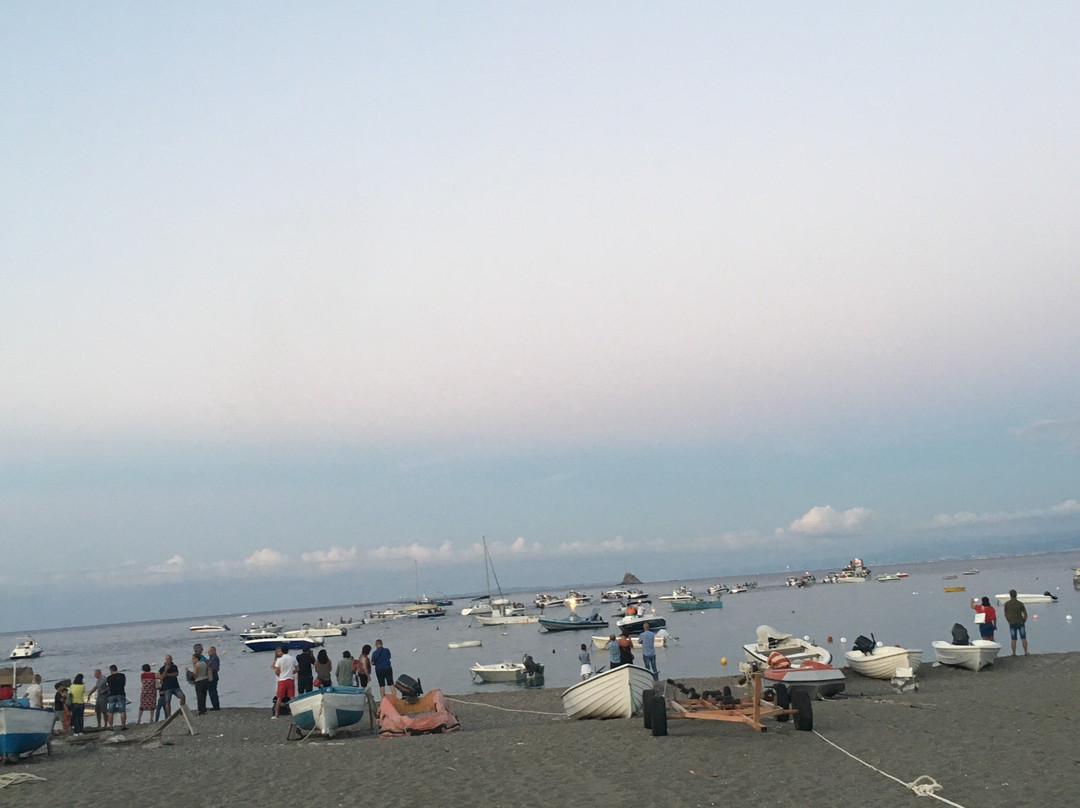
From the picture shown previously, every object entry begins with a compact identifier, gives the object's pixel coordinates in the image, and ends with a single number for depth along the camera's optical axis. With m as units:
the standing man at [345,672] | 22.55
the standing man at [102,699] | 24.06
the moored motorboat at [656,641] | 52.06
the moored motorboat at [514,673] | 36.53
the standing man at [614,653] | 20.20
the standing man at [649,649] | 22.95
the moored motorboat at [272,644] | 80.44
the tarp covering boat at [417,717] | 18.91
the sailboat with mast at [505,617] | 96.06
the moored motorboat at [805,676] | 18.47
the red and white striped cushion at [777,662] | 19.28
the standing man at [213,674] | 25.28
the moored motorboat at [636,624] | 57.53
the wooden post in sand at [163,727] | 19.72
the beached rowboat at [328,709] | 19.19
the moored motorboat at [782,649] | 25.23
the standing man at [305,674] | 23.23
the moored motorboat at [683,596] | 107.79
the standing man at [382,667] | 23.22
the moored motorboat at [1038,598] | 70.00
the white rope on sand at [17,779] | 14.71
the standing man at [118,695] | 23.07
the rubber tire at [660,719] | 15.94
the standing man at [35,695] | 21.84
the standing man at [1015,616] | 27.23
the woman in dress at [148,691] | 24.28
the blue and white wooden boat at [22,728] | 17.19
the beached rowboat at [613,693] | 18.55
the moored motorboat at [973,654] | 25.86
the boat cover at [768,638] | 28.76
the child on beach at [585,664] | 23.99
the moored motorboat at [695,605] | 102.88
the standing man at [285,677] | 23.02
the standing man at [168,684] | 23.16
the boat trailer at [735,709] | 15.60
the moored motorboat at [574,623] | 74.62
